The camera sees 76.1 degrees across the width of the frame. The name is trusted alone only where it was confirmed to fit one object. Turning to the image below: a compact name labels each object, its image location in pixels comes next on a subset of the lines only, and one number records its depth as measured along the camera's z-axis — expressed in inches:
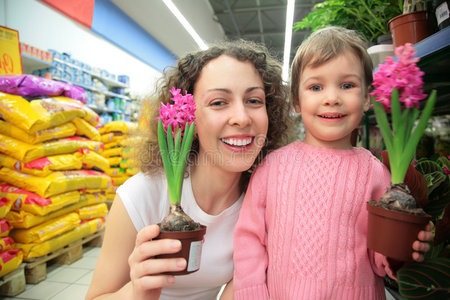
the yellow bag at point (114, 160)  191.9
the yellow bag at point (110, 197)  181.0
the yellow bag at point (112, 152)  189.0
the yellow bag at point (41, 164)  94.2
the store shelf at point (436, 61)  35.8
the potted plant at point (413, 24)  50.5
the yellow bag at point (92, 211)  117.2
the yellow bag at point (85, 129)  116.6
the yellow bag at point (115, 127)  185.5
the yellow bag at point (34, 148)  92.1
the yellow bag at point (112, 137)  185.3
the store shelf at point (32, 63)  128.6
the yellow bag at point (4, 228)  79.9
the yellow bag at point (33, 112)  90.1
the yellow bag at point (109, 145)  189.8
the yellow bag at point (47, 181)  95.3
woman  42.2
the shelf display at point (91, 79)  138.3
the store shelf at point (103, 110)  189.9
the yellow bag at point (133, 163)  53.4
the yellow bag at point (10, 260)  79.2
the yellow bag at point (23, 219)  91.6
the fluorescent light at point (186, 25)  234.1
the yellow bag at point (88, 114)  111.8
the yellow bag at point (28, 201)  92.3
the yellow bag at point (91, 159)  116.9
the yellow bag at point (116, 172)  191.3
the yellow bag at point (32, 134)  92.0
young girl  36.2
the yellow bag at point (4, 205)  79.5
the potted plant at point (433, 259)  25.0
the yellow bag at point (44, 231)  93.1
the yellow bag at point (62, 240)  92.3
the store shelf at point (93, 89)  153.8
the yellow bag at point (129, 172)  196.2
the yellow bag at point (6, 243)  79.7
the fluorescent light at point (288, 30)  234.1
